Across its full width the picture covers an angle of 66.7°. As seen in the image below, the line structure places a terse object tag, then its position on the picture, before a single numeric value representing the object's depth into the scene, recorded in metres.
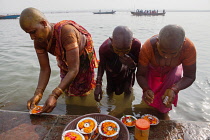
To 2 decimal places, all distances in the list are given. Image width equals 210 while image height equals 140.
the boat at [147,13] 43.67
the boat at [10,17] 31.93
